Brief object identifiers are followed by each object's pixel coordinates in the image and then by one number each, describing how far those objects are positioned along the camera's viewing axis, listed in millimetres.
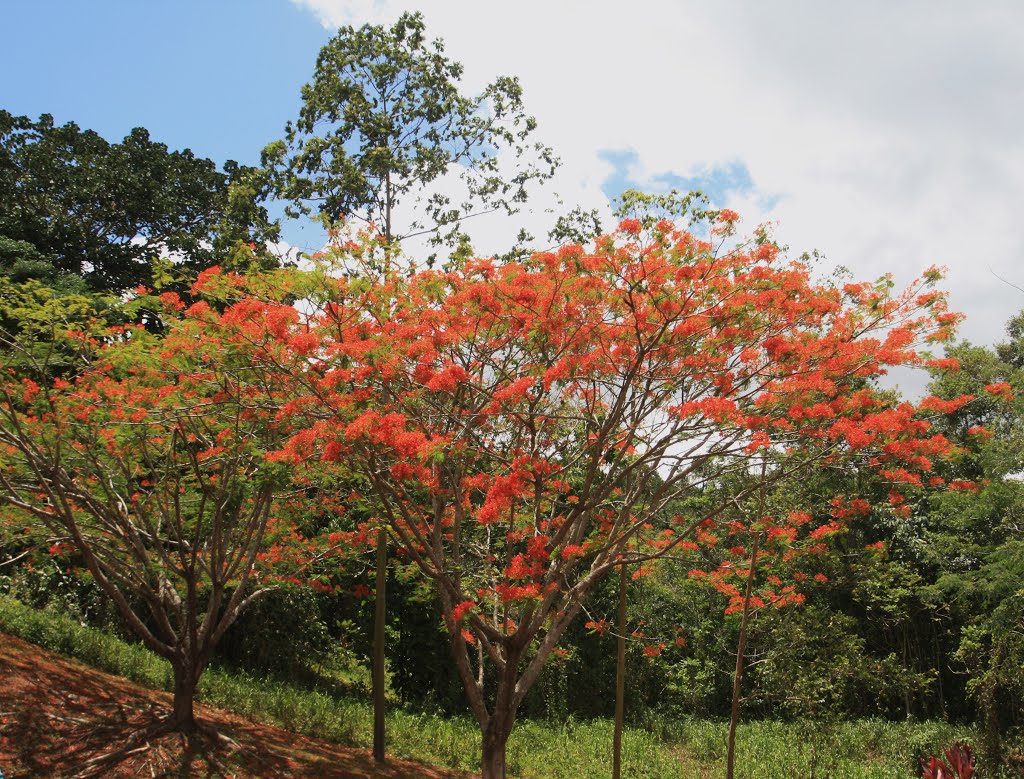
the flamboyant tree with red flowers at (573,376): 6848
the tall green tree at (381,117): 14484
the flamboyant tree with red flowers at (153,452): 7199
